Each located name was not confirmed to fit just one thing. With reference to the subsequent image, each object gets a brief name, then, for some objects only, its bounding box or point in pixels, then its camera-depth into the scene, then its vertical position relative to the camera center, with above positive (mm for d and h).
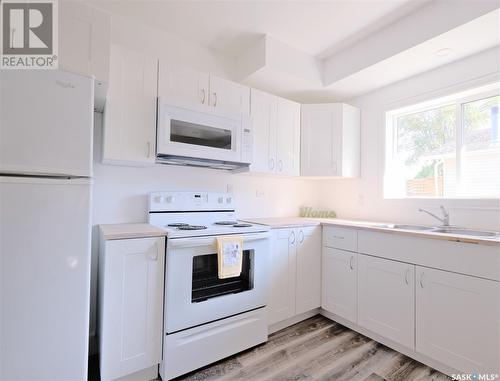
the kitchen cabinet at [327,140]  2730 +607
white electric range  1596 -671
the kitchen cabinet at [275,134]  2430 +617
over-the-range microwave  1857 +442
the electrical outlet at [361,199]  2865 -30
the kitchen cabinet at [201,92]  1915 +835
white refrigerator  1100 -145
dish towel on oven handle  1709 -421
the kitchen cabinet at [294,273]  2176 -701
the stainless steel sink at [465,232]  1827 -260
